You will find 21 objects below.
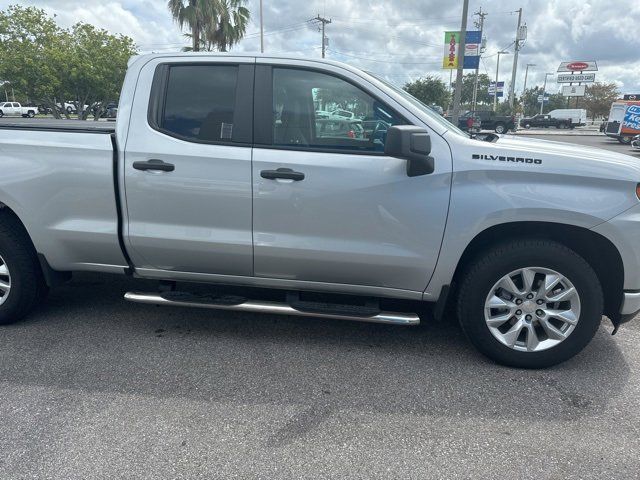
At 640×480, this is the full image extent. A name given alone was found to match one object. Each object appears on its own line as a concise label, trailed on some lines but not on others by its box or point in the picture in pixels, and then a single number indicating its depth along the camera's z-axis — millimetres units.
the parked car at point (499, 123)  37688
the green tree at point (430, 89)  52906
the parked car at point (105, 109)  26606
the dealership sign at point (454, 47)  21778
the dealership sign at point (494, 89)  63938
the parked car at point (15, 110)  46675
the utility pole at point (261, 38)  33700
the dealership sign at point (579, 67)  62125
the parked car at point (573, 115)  50281
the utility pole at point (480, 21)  50656
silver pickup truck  2975
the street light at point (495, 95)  61828
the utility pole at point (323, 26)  47188
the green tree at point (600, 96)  66375
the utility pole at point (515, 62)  38938
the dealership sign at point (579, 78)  60438
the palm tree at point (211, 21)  24875
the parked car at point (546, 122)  50000
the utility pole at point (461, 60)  15742
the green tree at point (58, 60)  23719
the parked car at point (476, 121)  34088
